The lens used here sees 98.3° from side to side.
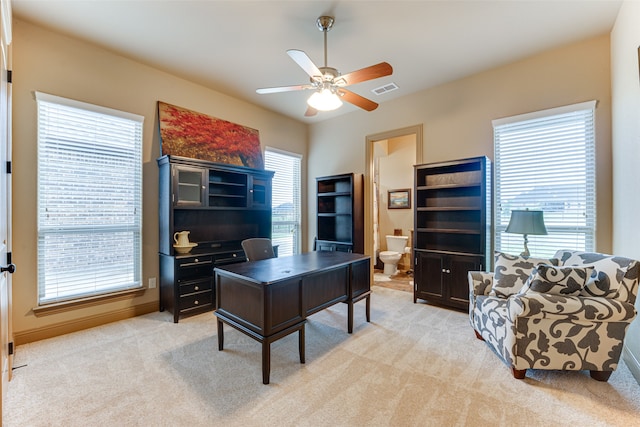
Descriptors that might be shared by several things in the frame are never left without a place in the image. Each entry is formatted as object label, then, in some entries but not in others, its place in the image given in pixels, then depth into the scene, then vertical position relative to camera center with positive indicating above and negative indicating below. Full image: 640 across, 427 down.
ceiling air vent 3.88 +1.79
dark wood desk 2.04 -0.69
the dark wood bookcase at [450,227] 3.38 -0.18
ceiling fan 2.22 +1.16
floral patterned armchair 1.94 -0.74
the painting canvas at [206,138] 3.52 +1.05
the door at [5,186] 1.75 +0.18
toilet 5.51 -0.81
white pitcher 3.33 -0.32
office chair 3.12 -0.43
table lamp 2.83 -0.10
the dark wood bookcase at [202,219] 3.25 -0.09
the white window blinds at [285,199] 4.96 +0.25
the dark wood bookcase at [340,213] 4.59 -0.01
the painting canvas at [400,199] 5.96 +0.31
